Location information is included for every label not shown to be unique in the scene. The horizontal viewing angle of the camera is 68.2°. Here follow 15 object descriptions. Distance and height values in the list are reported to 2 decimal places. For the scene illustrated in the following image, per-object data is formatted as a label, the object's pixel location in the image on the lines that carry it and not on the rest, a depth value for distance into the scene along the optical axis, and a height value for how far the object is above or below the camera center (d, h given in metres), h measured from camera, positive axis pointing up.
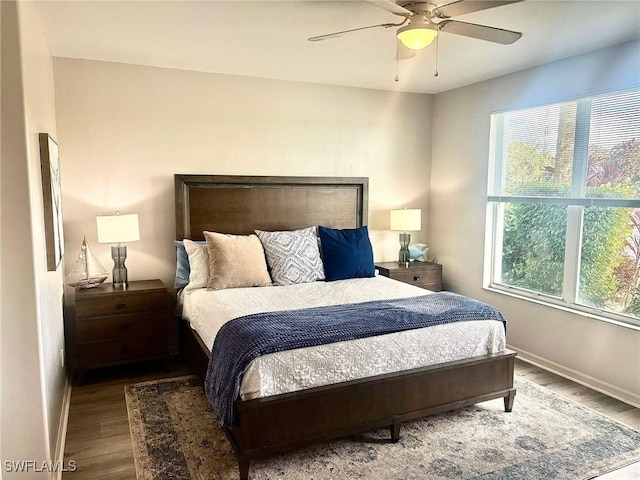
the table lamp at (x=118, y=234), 3.63 -0.33
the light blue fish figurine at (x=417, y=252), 5.08 -0.64
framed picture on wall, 2.42 -0.06
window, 3.39 -0.08
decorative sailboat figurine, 3.77 -0.64
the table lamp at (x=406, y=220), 4.75 -0.27
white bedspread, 2.48 -0.88
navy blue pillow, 4.13 -0.54
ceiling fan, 2.22 +0.87
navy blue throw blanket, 2.44 -0.77
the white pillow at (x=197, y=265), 3.82 -0.60
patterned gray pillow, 3.95 -0.55
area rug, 2.49 -1.46
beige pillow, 3.71 -0.57
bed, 2.45 -1.13
